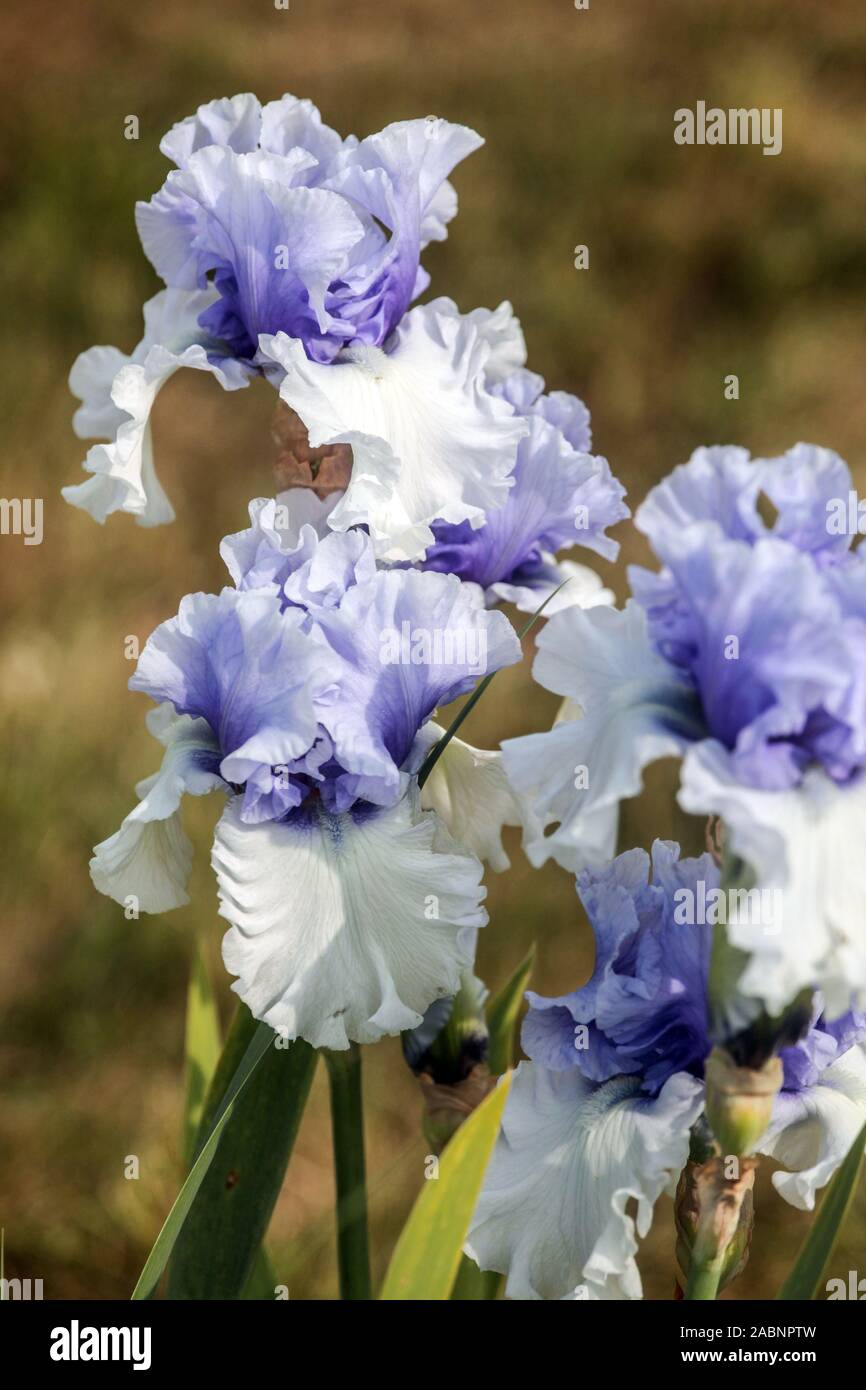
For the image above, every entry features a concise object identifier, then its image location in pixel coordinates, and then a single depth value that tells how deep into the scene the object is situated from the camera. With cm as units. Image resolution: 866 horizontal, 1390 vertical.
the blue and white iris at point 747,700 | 131
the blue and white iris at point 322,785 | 140
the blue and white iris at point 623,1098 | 139
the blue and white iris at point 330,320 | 145
